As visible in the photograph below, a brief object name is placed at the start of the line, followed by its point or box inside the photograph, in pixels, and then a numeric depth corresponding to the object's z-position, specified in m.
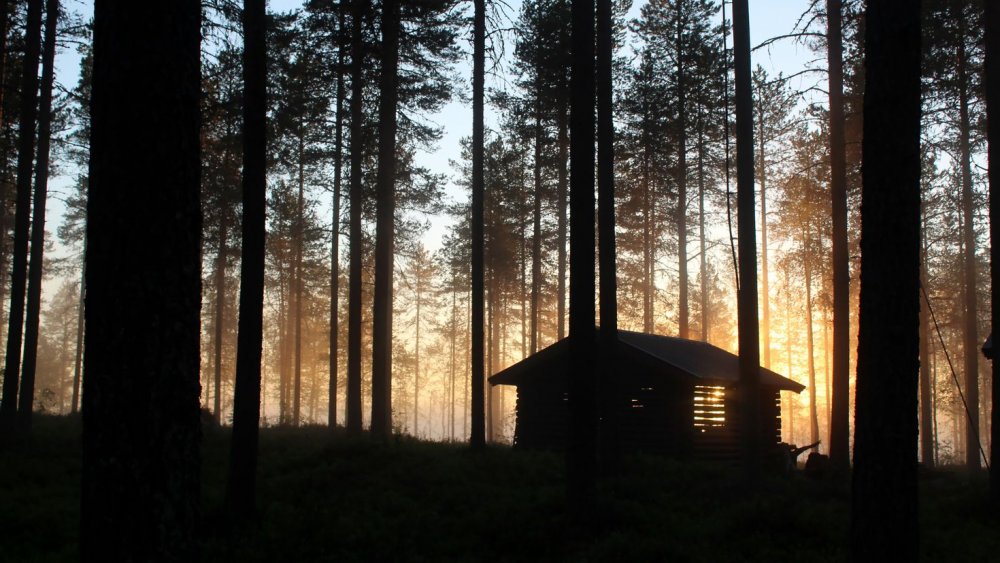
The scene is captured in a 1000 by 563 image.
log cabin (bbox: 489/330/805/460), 20.70
